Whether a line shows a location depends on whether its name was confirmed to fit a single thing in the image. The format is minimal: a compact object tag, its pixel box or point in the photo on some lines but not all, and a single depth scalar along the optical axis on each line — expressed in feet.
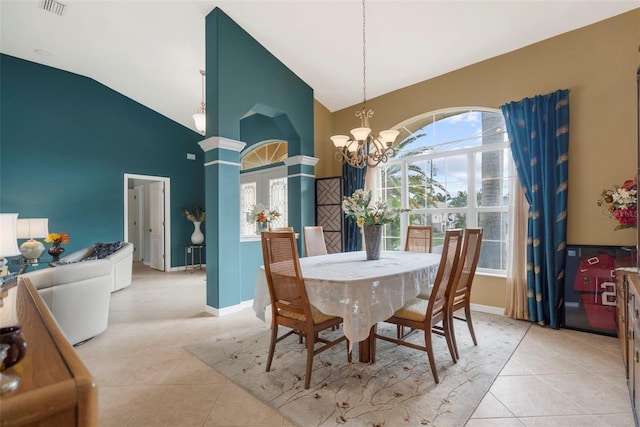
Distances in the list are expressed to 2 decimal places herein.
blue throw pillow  16.29
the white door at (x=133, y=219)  27.45
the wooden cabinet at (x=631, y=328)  4.94
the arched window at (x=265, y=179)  20.12
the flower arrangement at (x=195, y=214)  22.56
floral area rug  6.08
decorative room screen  16.20
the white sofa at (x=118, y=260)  15.66
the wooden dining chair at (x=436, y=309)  7.12
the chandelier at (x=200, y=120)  14.74
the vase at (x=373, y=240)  9.41
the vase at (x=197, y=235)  22.49
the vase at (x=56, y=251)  14.99
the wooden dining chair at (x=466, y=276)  7.89
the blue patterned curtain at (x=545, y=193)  10.31
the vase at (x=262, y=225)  16.10
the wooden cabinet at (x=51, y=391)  1.73
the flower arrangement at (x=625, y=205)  8.22
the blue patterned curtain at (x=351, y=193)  15.92
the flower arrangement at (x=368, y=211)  9.22
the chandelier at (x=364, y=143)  9.03
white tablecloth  6.52
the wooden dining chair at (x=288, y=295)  6.93
